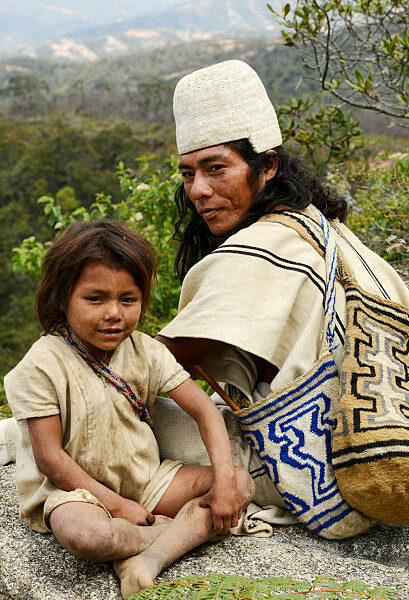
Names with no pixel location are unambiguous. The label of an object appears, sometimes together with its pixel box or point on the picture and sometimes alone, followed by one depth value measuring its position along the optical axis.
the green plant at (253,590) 1.58
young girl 1.99
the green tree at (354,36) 5.18
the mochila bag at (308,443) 2.19
